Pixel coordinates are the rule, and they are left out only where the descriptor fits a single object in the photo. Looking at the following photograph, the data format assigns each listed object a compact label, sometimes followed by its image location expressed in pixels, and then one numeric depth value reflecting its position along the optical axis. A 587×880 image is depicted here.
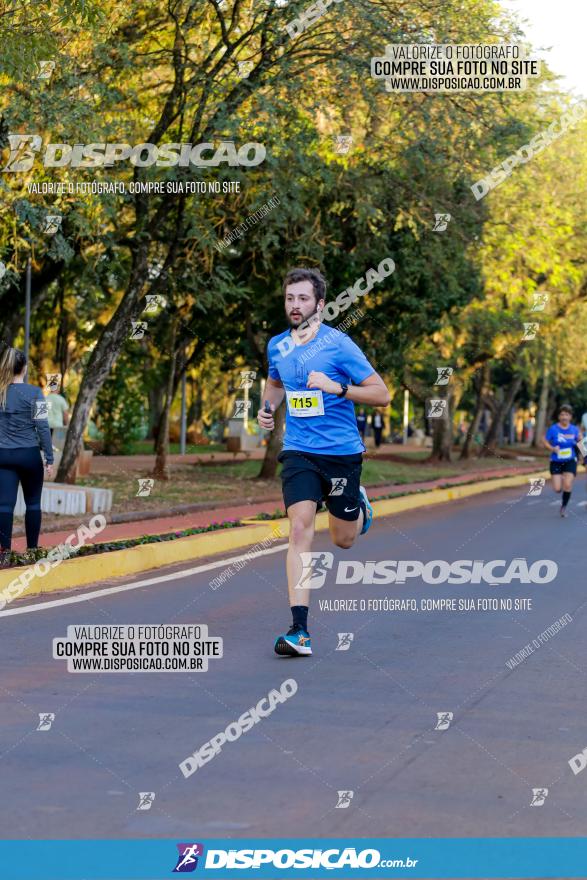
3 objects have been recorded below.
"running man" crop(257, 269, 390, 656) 8.02
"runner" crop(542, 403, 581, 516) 21.94
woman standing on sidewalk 11.67
